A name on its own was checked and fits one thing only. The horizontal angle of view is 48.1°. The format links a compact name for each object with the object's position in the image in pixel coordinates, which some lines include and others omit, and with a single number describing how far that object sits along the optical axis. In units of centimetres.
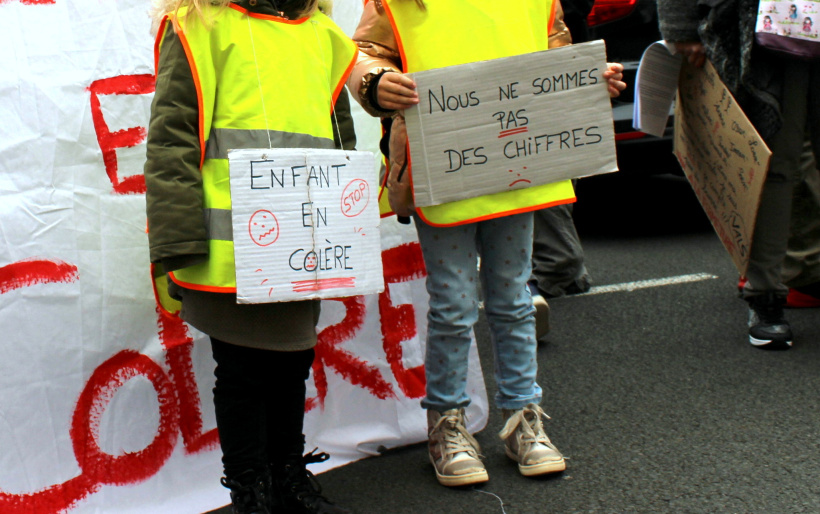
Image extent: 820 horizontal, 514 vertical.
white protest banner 206
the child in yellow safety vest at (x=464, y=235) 220
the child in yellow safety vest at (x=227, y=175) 187
